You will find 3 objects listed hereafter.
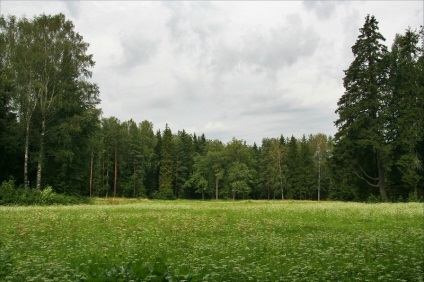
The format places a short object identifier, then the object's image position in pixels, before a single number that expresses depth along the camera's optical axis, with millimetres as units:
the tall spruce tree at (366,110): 44094
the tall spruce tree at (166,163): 92375
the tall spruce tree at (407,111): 42281
